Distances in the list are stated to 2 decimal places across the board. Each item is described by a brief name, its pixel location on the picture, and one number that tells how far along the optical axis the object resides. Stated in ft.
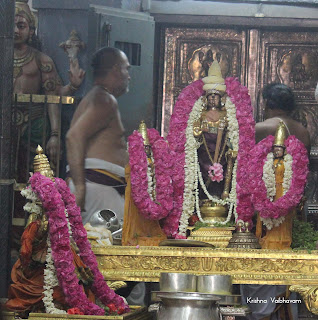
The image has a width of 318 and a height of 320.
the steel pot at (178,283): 42.48
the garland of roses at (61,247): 40.24
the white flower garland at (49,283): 40.08
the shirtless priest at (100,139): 55.54
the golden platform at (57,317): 39.24
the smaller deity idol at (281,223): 46.67
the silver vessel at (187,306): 37.52
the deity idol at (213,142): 48.19
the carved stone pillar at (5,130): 50.27
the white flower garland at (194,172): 47.91
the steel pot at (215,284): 42.52
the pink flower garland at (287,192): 45.83
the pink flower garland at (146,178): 46.55
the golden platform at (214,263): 44.64
